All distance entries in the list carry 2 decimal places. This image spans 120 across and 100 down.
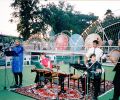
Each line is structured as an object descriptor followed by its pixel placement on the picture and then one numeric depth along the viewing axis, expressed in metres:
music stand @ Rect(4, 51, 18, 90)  4.31
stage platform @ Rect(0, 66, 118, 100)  4.03
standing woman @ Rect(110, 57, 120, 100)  3.45
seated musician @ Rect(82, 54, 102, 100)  3.59
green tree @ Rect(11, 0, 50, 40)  17.62
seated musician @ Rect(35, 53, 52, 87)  4.48
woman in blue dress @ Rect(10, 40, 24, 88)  4.76
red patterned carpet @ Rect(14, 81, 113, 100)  3.96
